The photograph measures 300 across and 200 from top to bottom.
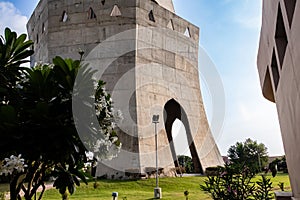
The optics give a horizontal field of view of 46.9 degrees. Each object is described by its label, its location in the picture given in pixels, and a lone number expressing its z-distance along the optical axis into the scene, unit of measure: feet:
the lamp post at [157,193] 35.67
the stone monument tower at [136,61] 56.85
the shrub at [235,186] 16.15
